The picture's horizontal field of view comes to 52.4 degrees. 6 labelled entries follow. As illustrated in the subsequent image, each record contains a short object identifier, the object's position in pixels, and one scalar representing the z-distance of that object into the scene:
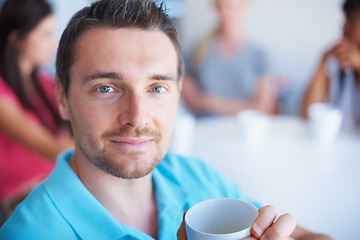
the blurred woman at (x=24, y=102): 1.54
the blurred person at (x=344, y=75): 1.67
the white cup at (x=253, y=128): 1.48
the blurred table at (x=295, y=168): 0.92
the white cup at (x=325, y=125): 1.45
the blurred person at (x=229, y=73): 2.67
